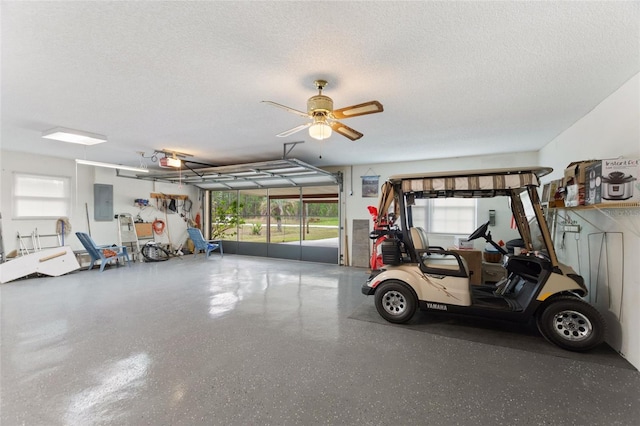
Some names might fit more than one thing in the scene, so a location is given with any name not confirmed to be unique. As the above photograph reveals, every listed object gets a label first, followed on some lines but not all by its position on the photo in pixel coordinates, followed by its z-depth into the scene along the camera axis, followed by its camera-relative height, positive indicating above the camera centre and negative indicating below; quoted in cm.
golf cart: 279 -77
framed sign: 730 +71
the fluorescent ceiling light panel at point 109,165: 537 +100
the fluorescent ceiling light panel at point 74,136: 404 +119
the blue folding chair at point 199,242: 845 -96
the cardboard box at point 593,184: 249 +28
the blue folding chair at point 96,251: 629 -95
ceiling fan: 258 +99
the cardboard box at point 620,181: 228 +28
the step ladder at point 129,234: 787 -66
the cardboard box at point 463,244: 569 -69
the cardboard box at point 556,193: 331 +25
